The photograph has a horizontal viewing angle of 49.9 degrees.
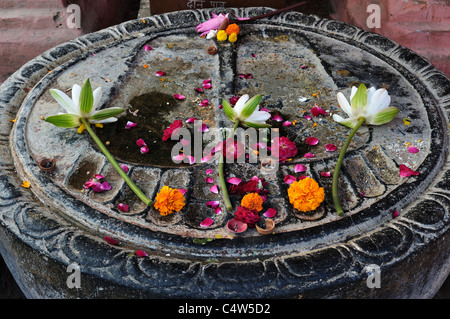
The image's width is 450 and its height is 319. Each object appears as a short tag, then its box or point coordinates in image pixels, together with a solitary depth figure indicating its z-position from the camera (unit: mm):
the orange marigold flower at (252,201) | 1519
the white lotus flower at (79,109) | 1706
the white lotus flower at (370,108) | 1771
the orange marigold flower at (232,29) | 2391
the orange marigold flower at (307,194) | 1518
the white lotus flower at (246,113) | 1699
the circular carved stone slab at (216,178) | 1407
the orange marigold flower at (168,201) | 1519
